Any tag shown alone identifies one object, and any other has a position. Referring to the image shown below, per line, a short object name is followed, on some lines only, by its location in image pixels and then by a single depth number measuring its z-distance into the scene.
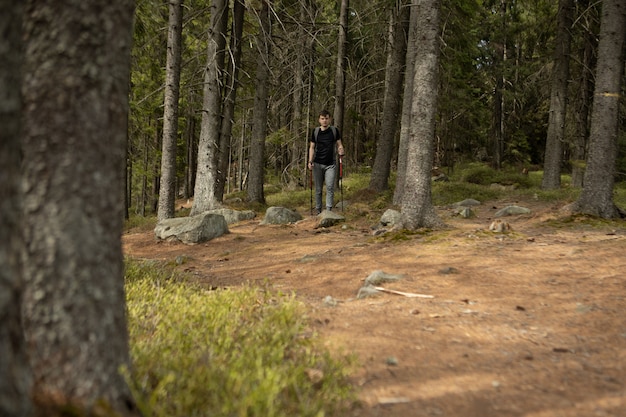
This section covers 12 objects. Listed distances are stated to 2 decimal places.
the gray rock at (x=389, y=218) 10.41
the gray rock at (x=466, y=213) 11.78
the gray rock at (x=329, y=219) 11.30
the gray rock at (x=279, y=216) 12.36
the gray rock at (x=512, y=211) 11.68
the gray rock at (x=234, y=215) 13.38
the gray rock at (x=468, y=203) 14.99
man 11.03
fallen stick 5.03
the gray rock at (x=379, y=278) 5.64
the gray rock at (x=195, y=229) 10.82
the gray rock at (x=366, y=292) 5.21
